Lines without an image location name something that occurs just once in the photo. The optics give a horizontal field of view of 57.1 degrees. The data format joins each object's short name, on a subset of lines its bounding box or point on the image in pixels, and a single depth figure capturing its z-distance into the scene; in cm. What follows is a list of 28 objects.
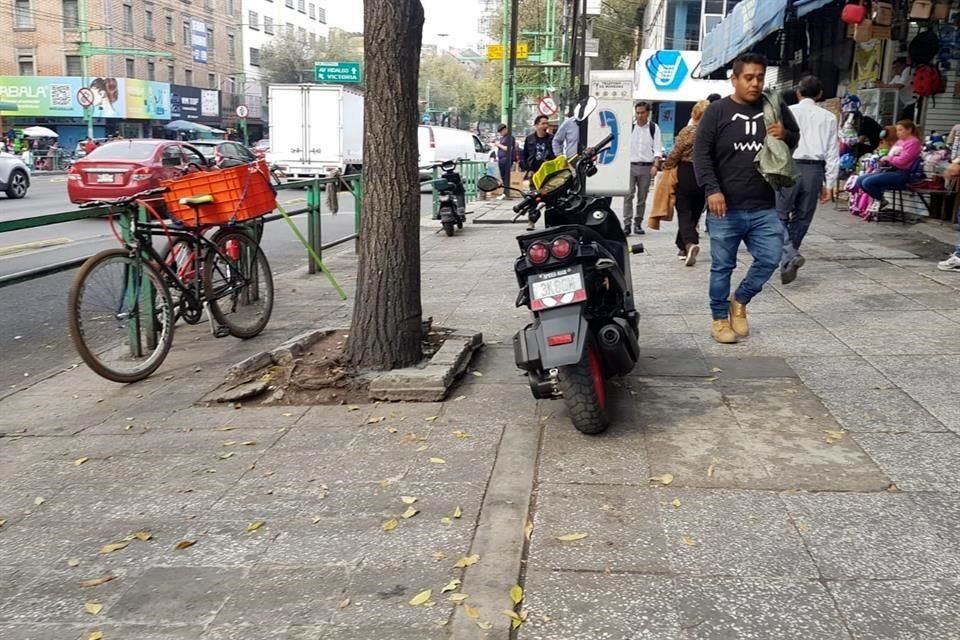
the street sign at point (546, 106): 2248
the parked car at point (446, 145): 3757
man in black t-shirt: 591
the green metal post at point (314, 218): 1011
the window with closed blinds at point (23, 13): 5144
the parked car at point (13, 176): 2120
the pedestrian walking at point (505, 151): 2320
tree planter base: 525
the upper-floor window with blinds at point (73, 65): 5200
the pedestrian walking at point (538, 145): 1446
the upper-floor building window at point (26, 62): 5209
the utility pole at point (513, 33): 2083
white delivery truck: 2958
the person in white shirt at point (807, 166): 809
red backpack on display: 1176
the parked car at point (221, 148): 2279
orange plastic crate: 623
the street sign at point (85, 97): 3734
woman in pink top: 1132
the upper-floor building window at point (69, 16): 5141
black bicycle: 556
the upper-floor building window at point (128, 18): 5281
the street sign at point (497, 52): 3164
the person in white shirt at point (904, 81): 1273
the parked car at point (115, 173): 1756
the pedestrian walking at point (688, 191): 905
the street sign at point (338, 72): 5491
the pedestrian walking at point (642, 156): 1220
